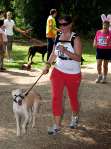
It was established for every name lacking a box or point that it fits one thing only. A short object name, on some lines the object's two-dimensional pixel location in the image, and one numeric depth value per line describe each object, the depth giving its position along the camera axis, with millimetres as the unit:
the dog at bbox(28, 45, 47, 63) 17562
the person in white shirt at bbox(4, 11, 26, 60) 18094
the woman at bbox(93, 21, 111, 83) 12805
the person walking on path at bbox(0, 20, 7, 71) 14770
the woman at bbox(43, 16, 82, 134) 7773
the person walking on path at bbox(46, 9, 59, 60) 17016
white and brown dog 8094
